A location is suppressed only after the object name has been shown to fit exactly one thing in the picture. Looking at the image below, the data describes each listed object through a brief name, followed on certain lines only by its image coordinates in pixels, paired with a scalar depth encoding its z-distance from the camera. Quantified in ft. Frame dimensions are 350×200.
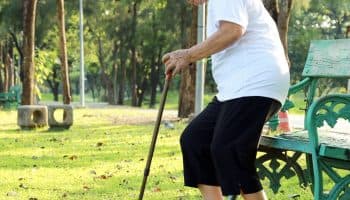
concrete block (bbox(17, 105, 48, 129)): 38.93
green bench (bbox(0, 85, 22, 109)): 79.36
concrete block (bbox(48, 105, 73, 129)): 39.60
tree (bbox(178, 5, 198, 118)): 47.39
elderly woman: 10.13
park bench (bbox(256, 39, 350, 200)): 10.66
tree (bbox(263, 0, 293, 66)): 38.37
